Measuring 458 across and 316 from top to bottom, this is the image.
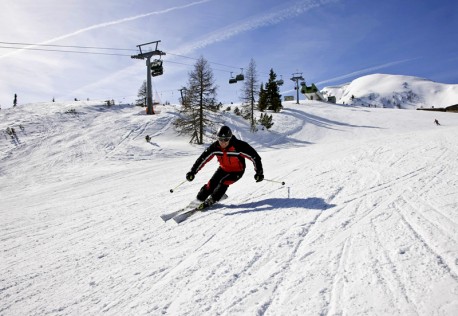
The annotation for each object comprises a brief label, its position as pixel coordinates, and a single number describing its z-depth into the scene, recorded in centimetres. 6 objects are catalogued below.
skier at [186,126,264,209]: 558
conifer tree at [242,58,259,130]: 3572
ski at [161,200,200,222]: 491
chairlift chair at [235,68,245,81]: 3625
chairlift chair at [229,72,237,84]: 3706
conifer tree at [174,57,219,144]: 2558
